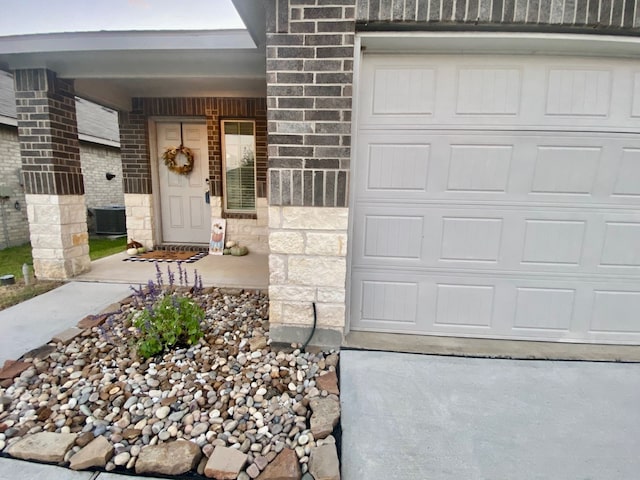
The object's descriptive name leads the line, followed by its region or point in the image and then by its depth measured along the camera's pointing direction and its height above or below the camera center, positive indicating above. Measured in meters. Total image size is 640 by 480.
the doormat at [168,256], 4.59 -0.95
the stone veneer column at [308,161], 1.87 +0.25
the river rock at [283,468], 1.21 -1.11
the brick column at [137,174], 4.94 +0.37
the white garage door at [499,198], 2.04 +0.03
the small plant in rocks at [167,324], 2.04 -0.90
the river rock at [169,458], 1.25 -1.11
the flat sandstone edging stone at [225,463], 1.22 -1.11
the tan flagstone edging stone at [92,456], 1.26 -1.11
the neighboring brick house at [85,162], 5.79 +0.81
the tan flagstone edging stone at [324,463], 1.22 -1.11
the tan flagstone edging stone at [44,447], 1.30 -1.11
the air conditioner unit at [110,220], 7.23 -0.58
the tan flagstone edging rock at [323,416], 1.44 -1.10
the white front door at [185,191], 5.19 +0.10
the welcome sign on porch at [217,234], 5.07 -0.62
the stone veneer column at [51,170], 3.21 +0.28
